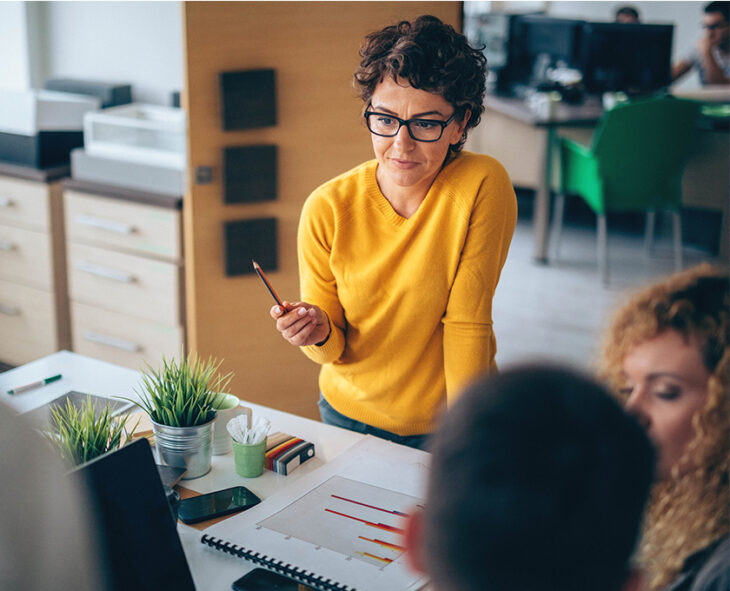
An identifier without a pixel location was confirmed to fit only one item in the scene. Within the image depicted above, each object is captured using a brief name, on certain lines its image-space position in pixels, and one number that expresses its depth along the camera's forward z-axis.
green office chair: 4.10
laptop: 0.96
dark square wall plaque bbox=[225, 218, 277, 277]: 2.54
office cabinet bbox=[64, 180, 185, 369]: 2.79
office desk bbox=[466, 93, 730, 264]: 4.44
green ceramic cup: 1.35
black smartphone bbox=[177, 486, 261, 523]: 1.24
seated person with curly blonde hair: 0.90
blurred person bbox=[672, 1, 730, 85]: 5.15
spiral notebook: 1.09
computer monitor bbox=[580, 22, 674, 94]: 4.92
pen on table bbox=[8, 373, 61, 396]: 1.61
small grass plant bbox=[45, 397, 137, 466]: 1.16
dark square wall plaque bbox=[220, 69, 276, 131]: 2.41
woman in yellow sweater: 1.41
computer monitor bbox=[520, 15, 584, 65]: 5.20
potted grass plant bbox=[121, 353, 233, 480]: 1.33
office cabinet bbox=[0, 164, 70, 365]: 3.09
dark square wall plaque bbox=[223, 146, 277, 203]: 2.49
